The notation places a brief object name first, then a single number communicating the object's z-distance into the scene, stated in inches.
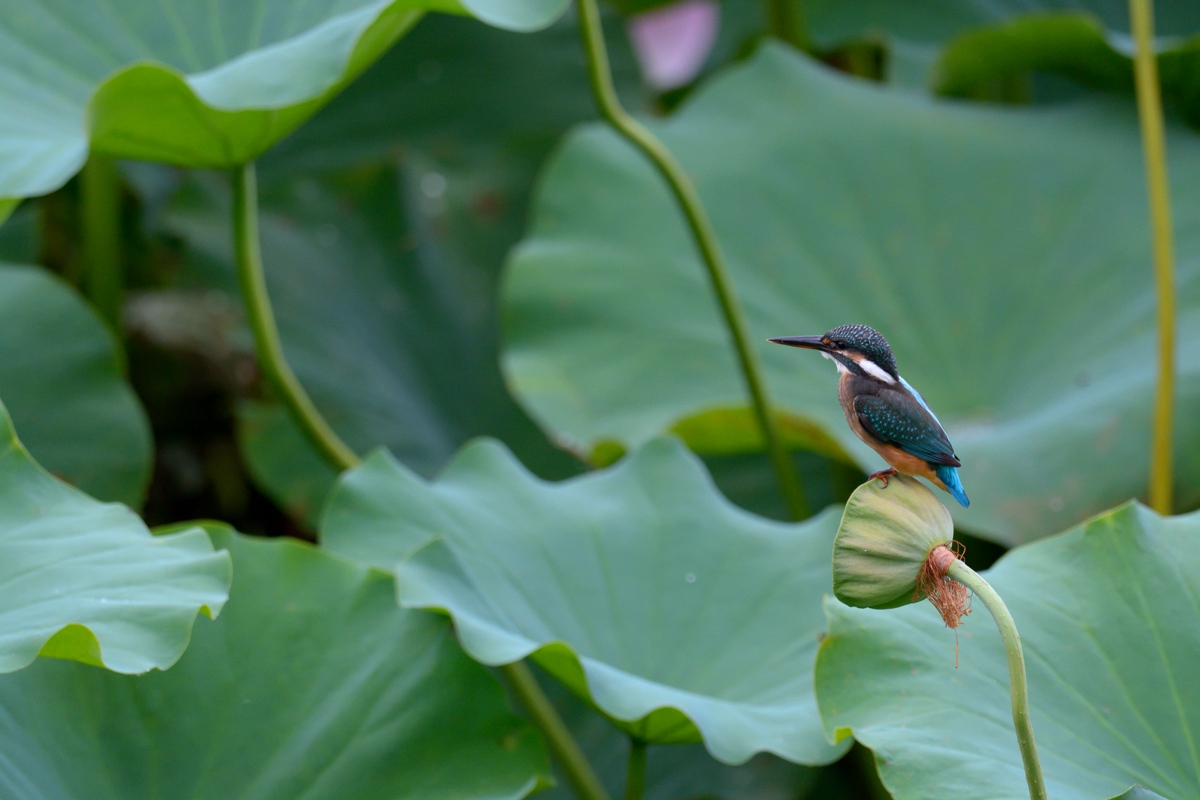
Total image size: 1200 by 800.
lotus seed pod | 315.4
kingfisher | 317.9
